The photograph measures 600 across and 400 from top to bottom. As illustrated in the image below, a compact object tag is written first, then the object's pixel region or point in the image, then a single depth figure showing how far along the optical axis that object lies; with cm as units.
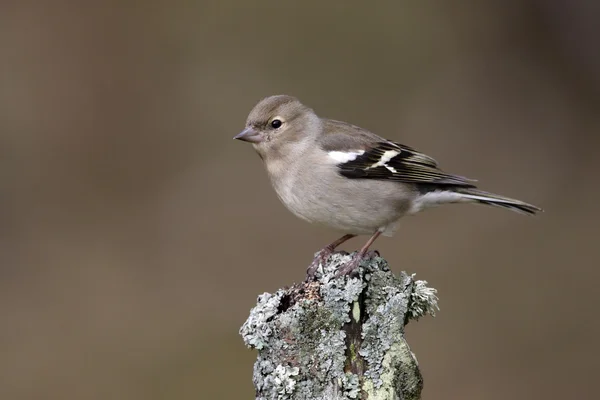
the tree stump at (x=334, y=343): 621
